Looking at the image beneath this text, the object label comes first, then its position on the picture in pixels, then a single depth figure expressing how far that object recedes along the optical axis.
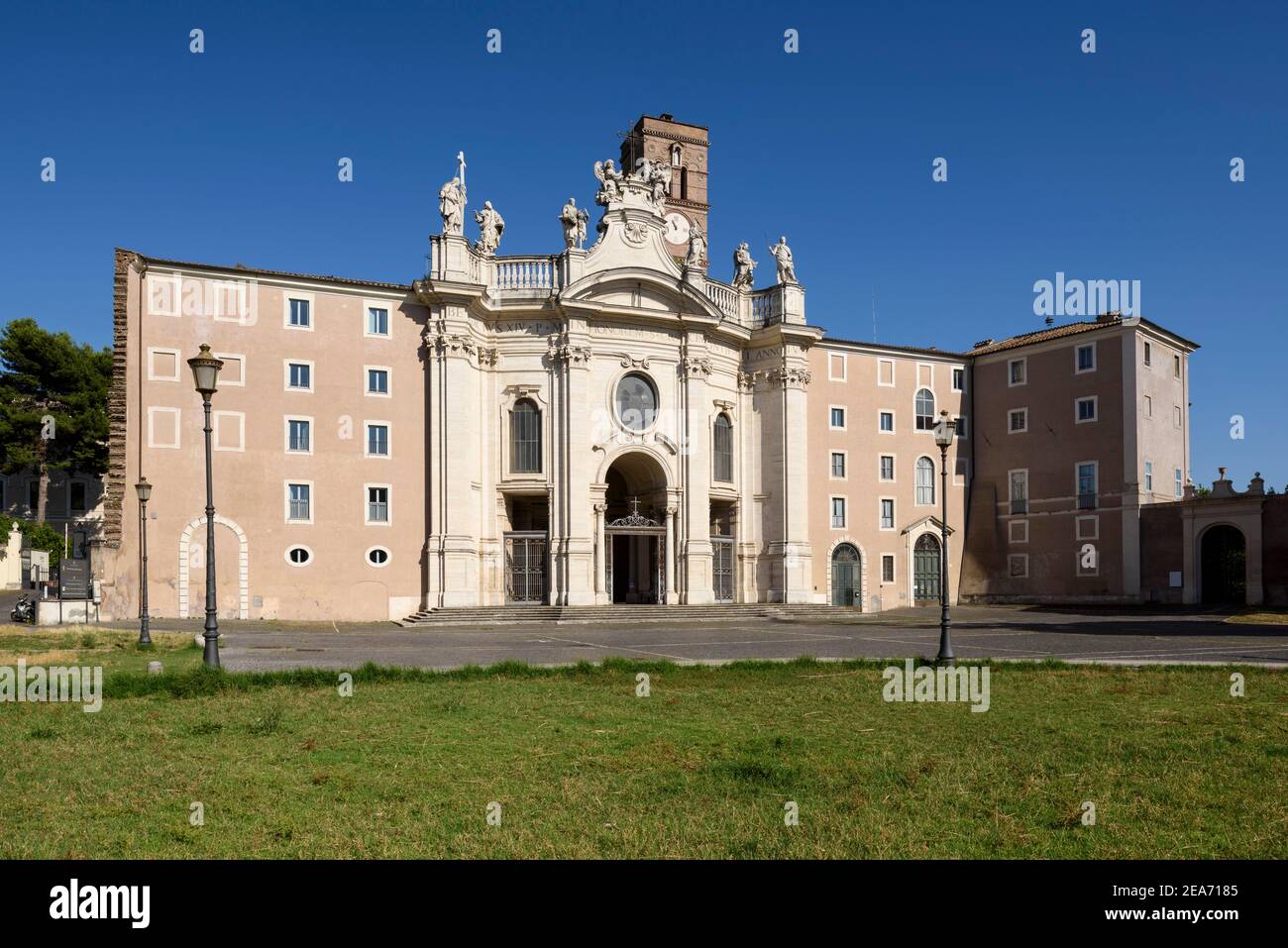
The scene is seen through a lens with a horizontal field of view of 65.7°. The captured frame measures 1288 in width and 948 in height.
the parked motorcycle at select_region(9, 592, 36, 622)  33.75
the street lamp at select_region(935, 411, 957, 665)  18.42
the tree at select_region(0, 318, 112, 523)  63.63
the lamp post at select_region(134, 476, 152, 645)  23.36
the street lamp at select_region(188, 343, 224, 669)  16.48
